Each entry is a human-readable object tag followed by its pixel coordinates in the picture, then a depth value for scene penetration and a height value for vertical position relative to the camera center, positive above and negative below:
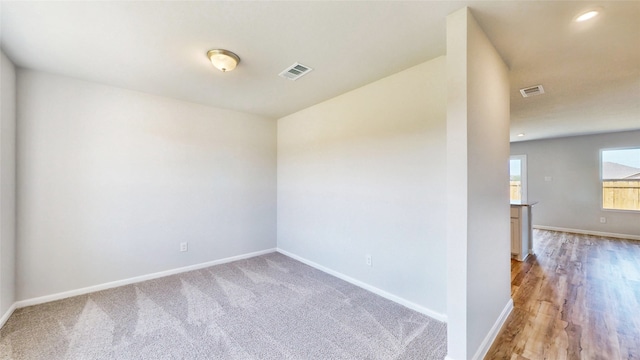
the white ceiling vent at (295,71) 2.47 +1.13
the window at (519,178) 6.85 +0.01
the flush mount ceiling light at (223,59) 2.17 +1.09
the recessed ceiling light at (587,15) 1.66 +1.11
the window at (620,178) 5.44 -0.01
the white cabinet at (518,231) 3.97 -0.85
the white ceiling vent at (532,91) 2.98 +1.08
